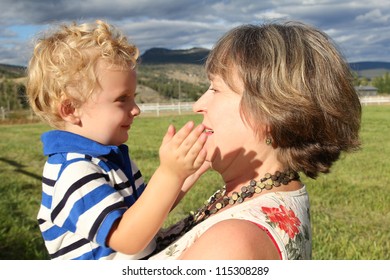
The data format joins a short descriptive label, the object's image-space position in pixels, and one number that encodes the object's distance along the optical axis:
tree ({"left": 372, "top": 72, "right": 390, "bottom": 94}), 121.61
